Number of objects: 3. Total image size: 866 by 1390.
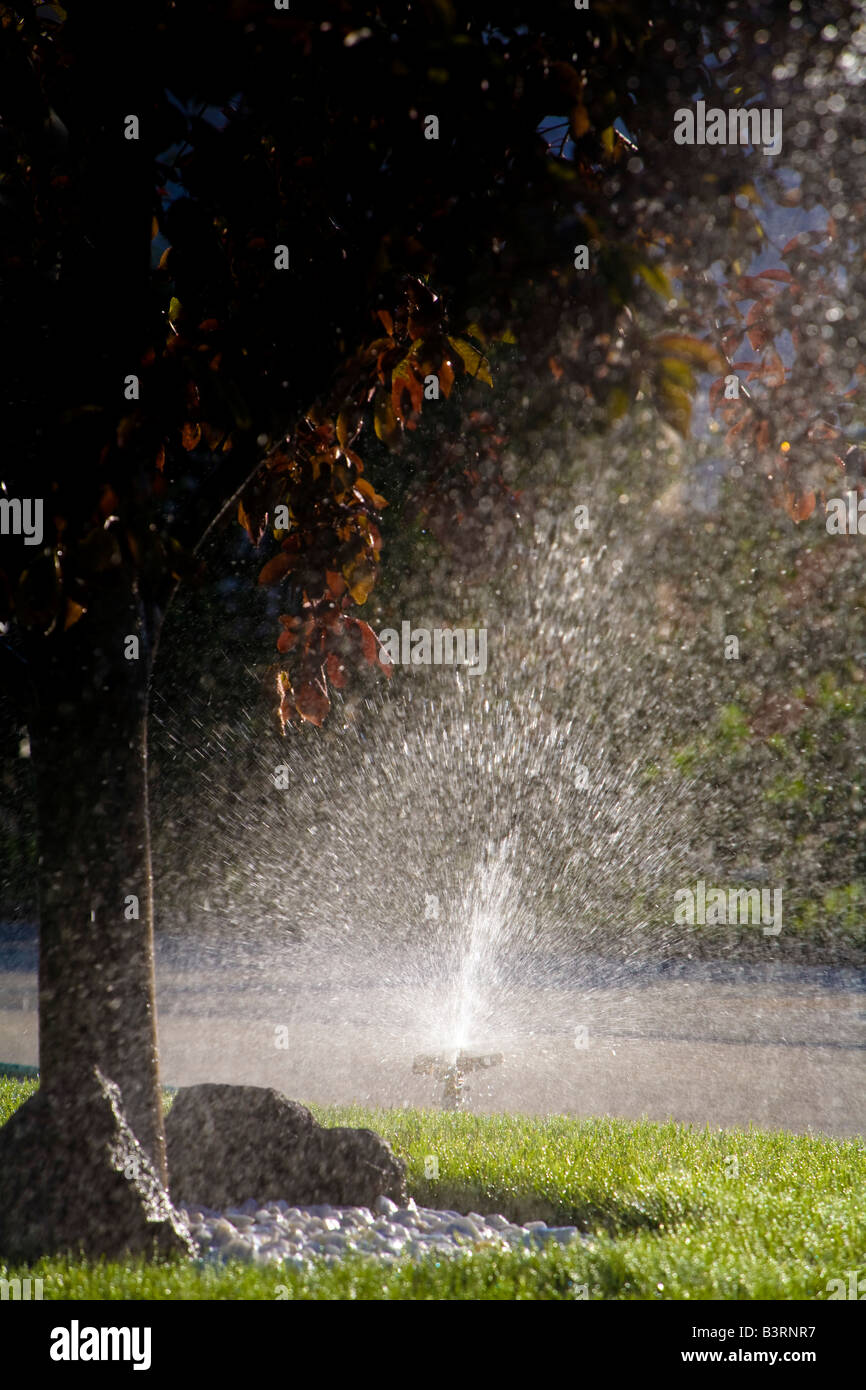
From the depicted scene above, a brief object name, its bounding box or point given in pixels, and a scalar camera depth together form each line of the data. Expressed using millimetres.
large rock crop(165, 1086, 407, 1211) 4629
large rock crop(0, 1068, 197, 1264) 3475
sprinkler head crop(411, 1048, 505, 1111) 6840
